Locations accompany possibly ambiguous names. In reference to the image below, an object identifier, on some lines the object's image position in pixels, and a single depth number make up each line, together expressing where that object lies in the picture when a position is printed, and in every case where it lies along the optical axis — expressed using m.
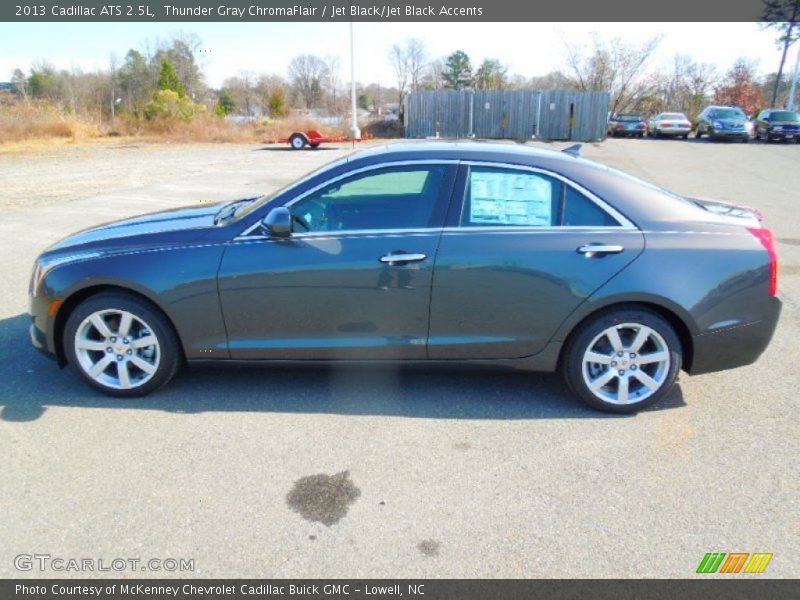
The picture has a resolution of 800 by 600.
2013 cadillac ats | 3.21
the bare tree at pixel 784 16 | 34.47
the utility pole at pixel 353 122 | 25.59
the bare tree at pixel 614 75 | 41.69
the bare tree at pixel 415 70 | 58.31
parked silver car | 30.56
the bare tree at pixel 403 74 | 58.06
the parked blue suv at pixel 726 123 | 27.38
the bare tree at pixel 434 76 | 59.25
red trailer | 24.03
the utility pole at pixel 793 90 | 34.75
